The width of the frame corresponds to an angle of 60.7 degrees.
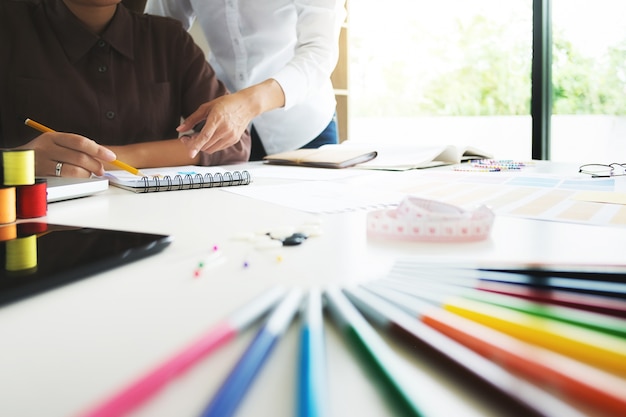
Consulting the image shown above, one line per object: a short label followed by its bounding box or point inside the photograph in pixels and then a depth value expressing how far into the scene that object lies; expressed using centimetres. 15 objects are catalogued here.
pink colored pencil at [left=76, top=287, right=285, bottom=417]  18
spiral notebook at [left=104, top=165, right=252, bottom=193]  78
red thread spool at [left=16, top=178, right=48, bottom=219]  57
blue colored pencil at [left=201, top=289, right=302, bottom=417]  17
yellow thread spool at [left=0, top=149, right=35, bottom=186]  57
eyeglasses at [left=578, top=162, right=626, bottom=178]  92
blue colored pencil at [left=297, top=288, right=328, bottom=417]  17
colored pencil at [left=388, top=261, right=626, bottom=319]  24
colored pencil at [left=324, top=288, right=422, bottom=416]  17
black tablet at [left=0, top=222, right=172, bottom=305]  32
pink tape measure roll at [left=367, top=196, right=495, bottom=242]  46
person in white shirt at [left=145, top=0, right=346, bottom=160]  122
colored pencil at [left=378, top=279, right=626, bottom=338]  21
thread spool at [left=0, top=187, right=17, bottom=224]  54
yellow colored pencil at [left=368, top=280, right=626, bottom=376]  18
